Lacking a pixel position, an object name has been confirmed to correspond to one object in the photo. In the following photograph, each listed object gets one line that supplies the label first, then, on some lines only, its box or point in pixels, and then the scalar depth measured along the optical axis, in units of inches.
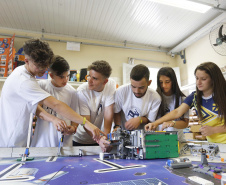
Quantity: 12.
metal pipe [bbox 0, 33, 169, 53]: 164.0
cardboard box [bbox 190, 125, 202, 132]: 145.7
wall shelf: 147.5
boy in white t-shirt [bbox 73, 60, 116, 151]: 74.7
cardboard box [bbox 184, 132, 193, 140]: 155.8
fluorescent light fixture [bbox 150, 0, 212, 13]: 122.2
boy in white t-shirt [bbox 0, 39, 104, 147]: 57.1
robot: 52.6
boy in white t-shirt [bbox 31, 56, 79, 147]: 69.7
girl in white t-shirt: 77.3
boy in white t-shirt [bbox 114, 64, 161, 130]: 69.7
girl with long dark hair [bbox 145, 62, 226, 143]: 65.0
